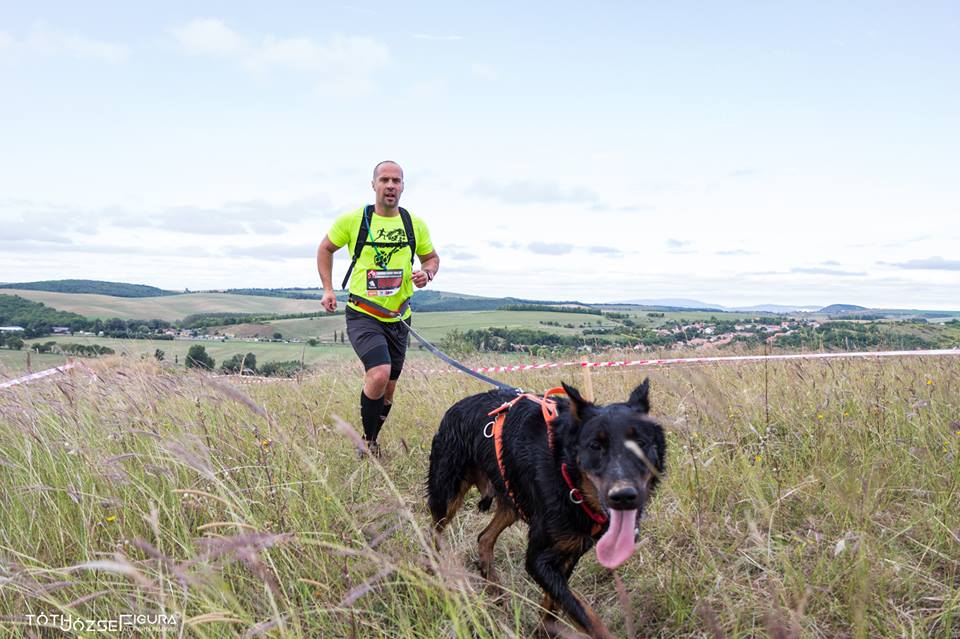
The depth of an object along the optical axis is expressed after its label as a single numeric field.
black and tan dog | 2.44
